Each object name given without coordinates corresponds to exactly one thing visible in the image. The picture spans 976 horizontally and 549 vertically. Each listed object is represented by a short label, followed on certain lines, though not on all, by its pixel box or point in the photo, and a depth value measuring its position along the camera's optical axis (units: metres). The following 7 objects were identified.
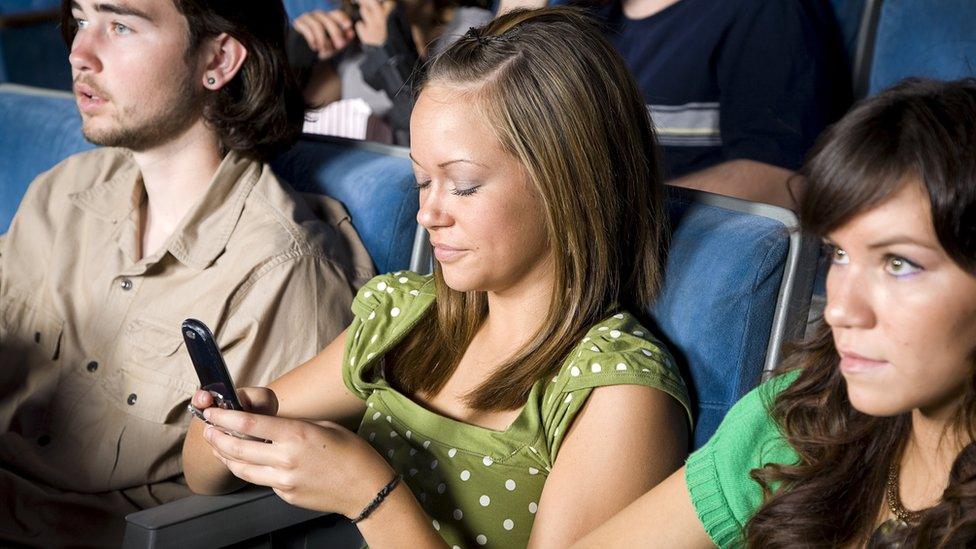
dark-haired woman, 1.37
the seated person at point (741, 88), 2.27
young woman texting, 1.61
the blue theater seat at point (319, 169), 1.96
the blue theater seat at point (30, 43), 4.11
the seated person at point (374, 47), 2.70
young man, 1.89
